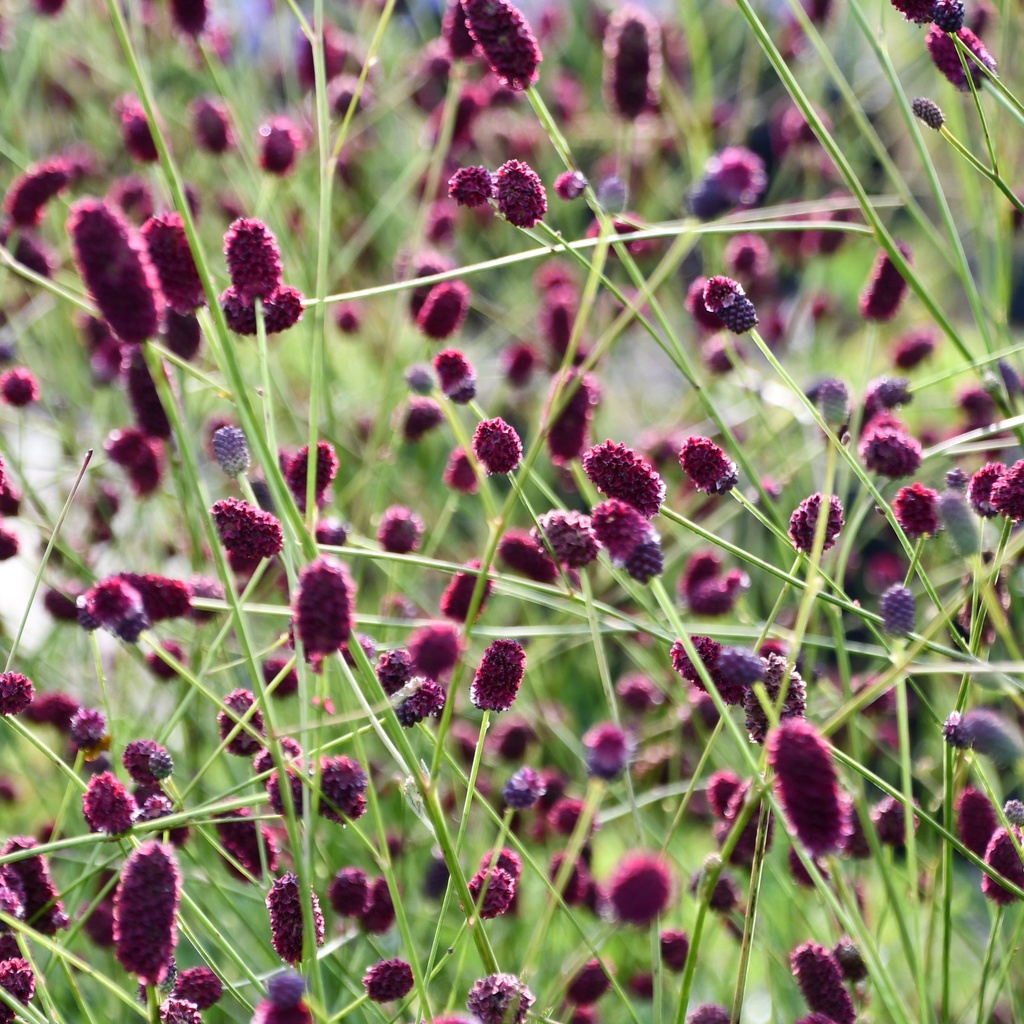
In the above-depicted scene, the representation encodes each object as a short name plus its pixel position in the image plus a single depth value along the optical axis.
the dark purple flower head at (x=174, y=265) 1.07
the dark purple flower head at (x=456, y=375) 1.11
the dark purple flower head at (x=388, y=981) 1.09
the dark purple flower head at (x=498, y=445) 1.09
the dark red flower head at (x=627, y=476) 1.09
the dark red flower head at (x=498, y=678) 1.08
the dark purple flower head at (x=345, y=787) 1.08
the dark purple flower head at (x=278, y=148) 1.29
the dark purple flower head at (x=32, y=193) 1.28
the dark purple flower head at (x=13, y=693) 1.09
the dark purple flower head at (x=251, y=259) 1.07
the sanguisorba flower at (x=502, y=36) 1.11
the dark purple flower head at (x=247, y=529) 1.08
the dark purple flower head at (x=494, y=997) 1.06
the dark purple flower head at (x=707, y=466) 1.11
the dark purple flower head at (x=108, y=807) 1.07
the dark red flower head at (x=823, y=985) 1.09
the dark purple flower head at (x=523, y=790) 1.09
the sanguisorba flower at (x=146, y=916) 1.03
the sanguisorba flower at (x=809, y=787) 1.02
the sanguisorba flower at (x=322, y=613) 1.03
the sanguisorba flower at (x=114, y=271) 1.03
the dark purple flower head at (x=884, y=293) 1.22
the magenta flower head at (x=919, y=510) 1.11
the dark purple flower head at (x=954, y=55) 1.15
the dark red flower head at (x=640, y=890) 1.01
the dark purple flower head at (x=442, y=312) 1.21
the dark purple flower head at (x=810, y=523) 1.09
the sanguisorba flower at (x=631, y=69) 1.32
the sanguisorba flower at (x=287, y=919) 1.07
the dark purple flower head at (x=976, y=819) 1.12
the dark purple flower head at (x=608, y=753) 1.02
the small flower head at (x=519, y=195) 1.11
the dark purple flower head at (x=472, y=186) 1.12
